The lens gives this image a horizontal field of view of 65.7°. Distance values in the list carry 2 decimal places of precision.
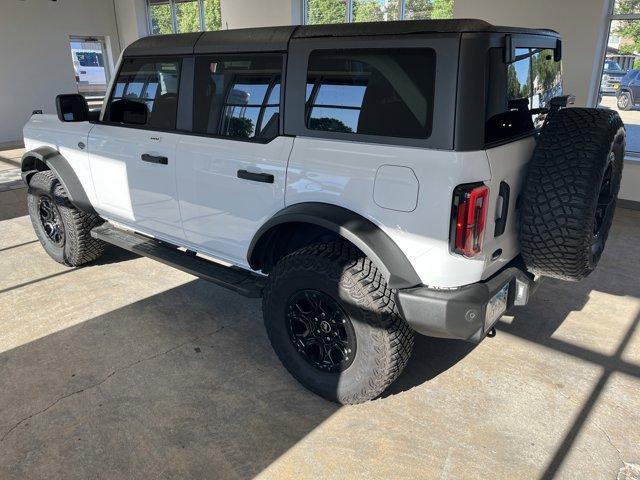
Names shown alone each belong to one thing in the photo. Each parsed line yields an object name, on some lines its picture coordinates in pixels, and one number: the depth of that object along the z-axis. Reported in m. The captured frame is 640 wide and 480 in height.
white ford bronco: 2.00
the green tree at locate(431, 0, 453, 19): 7.77
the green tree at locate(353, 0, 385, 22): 9.07
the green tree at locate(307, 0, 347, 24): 9.48
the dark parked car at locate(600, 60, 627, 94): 6.37
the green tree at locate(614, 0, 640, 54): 6.04
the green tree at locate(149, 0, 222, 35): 12.50
